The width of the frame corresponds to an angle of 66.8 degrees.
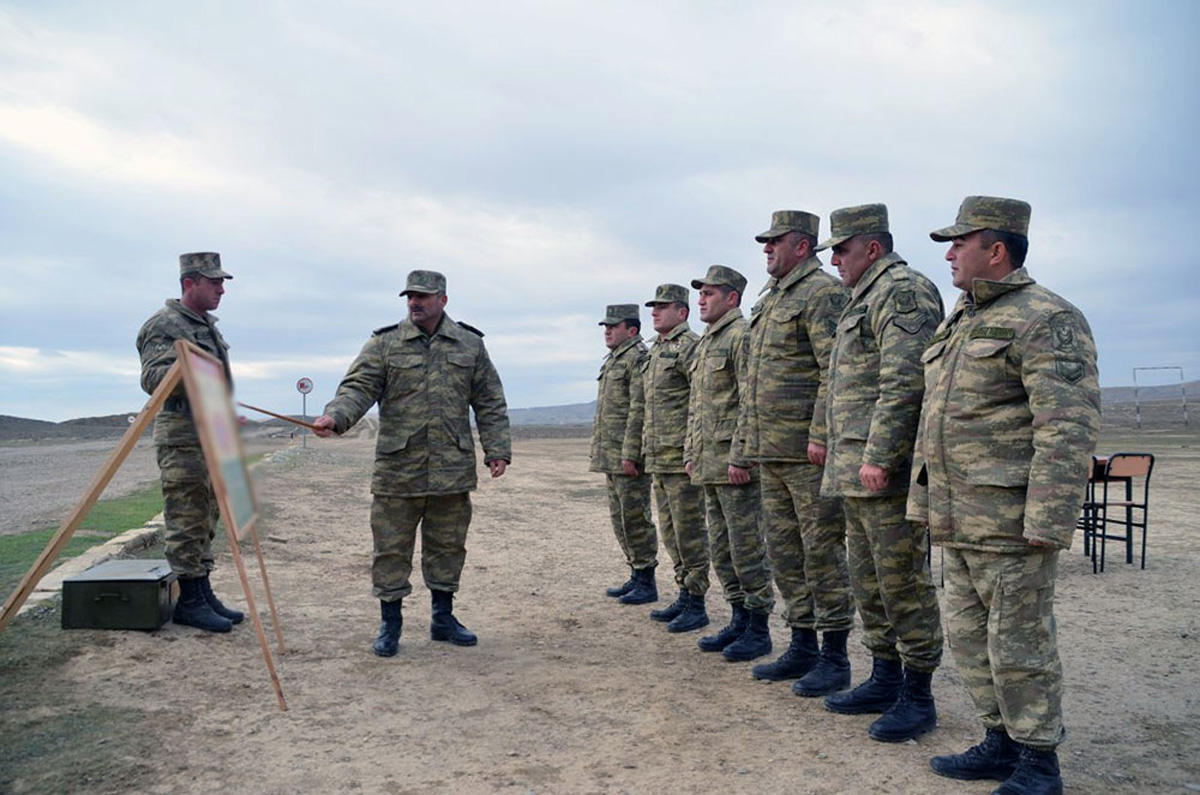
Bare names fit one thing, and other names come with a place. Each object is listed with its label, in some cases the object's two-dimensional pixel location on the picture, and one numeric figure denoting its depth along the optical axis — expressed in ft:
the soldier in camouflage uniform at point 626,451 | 23.81
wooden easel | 7.80
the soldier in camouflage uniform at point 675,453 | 20.84
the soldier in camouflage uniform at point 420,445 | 18.48
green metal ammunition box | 18.03
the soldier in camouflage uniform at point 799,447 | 15.51
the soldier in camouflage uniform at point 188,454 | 18.42
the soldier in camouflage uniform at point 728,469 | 17.89
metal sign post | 88.99
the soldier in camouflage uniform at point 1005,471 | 10.61
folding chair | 25.73
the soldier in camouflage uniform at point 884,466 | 13.10
